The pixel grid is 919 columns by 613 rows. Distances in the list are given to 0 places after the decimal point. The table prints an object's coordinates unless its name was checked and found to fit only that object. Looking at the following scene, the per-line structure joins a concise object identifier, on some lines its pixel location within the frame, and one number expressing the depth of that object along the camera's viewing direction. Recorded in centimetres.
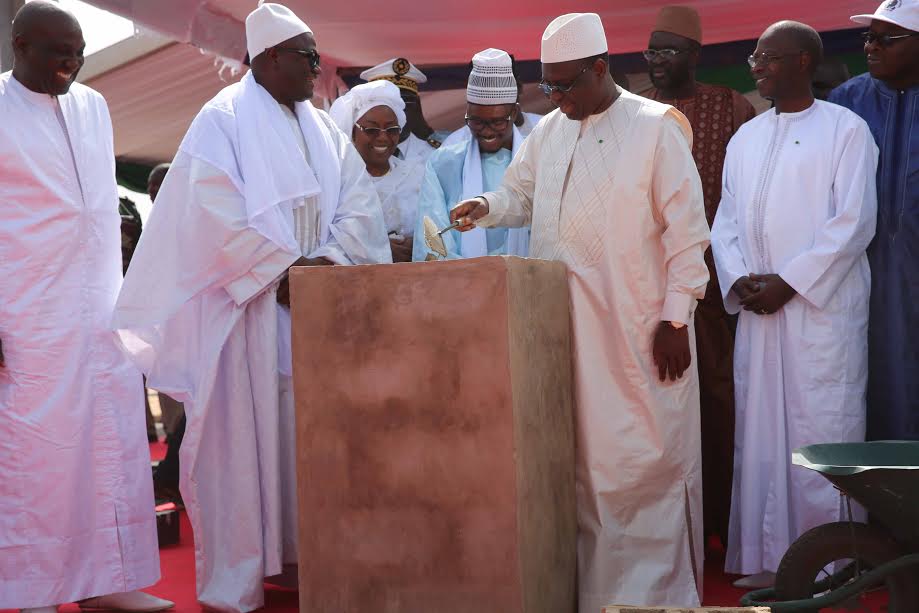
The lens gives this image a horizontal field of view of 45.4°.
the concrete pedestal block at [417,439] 323
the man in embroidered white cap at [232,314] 458
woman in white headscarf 560
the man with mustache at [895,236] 473
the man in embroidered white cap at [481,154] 534
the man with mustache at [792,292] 461
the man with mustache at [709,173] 543
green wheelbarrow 337
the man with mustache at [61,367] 445
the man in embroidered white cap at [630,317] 405
